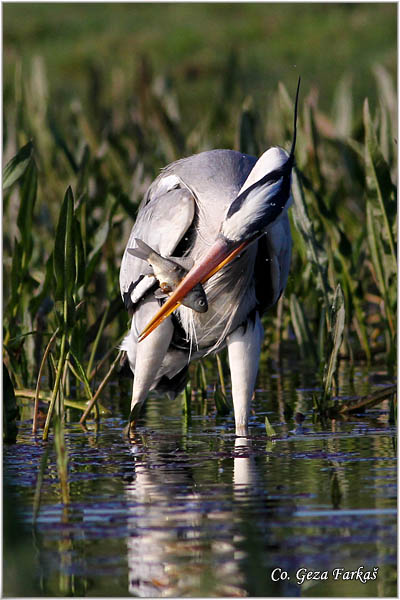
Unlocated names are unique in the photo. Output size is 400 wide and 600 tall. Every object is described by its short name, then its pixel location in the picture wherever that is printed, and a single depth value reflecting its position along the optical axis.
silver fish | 10.01
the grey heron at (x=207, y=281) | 10.71
